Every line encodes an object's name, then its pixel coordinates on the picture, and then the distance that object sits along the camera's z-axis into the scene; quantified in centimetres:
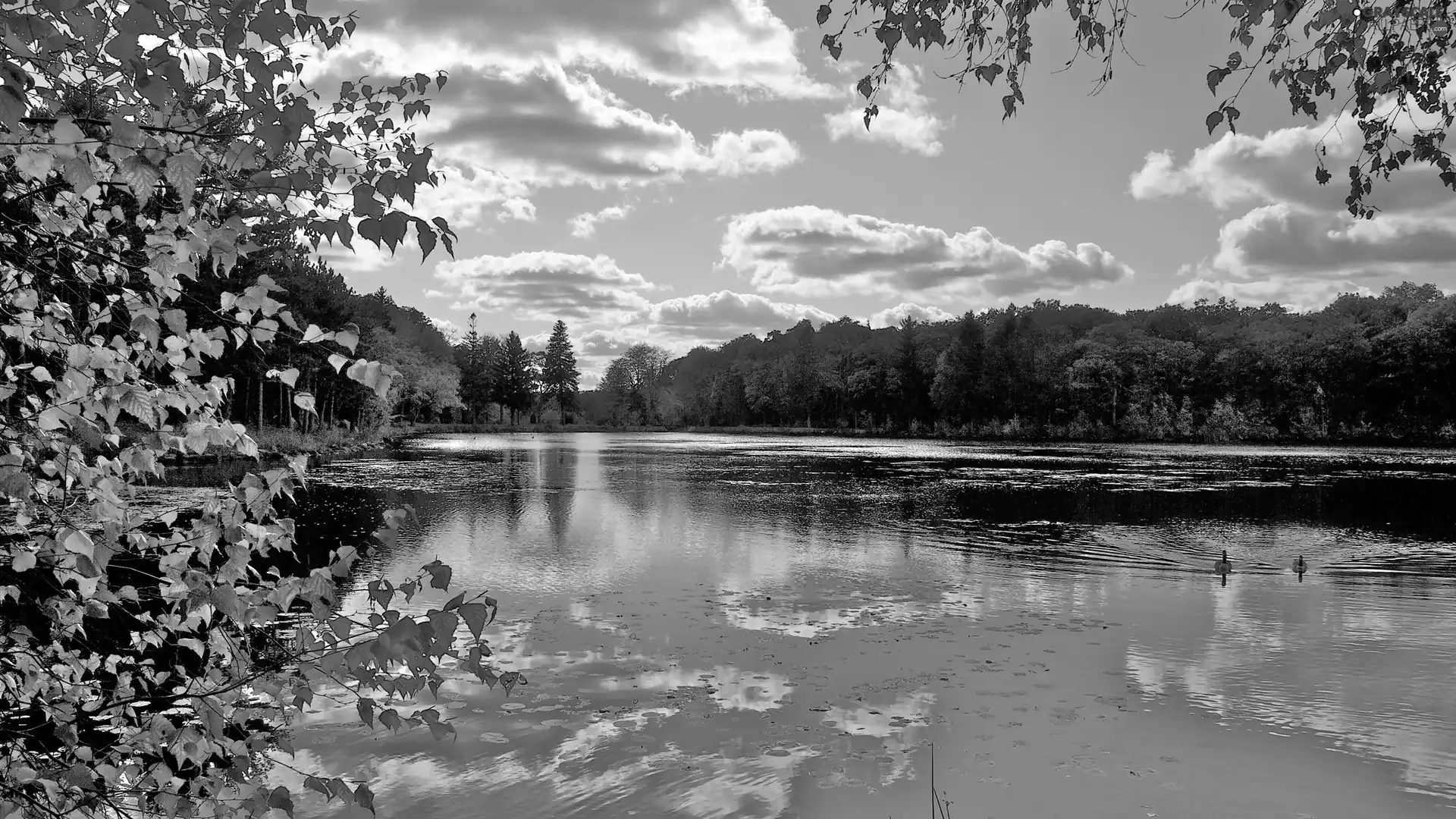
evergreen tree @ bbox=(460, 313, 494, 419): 14562
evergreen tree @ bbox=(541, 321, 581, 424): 15525
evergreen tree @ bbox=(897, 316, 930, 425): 12162
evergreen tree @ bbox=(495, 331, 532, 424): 14562
